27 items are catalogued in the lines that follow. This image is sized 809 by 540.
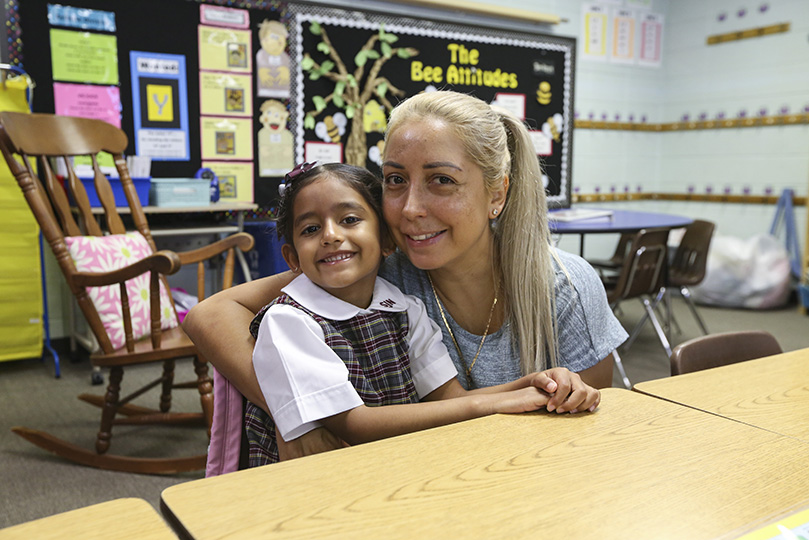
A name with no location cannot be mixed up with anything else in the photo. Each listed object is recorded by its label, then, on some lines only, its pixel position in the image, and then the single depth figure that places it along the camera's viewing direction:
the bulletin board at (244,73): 3.68
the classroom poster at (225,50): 4.04
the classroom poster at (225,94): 4.08
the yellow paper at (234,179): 4.20
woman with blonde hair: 1.24
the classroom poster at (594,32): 5.61
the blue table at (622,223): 3.33
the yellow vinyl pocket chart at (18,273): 3.34
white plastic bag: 5.17
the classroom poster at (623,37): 5.79
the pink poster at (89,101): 3.66
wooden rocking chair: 2.20
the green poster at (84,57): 3.62
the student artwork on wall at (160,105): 3.87
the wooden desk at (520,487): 0.64
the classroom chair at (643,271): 3.33
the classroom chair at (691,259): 3.99
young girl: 1.00
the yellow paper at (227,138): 4.12
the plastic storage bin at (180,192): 3.56
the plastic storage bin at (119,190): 3.32
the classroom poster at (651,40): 6.02
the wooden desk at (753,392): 0.97
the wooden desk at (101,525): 0.60
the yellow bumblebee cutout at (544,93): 5.43
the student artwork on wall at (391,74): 4.40
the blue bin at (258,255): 3.82
